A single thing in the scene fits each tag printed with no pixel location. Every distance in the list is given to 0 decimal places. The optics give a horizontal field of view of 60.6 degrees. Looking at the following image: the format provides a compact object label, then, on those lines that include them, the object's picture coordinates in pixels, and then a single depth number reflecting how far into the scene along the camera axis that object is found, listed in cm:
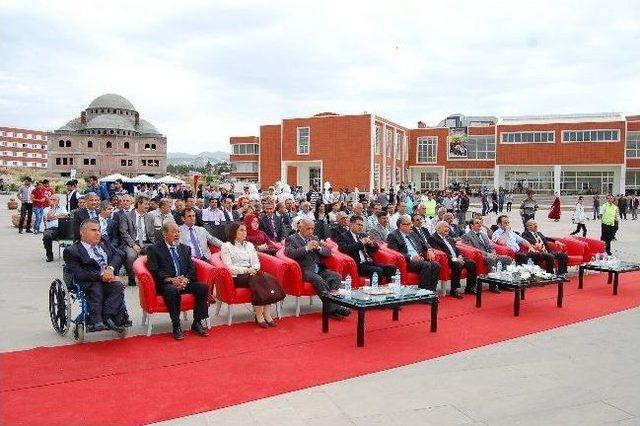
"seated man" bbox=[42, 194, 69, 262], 1092
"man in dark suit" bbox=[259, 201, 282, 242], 1061
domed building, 8244
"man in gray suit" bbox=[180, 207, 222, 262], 749
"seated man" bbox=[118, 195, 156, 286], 885
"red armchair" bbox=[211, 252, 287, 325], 651
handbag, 640
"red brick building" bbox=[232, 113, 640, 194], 4200
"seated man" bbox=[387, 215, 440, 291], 803
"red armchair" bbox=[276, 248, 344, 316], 705
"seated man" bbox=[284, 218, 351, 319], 701
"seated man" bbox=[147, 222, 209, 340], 595
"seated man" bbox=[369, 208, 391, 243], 959
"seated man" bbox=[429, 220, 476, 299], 852
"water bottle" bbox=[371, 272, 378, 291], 646
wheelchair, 560
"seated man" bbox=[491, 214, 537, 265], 977
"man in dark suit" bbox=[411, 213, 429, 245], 873
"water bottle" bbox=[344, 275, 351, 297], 632
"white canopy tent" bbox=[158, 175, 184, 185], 3281
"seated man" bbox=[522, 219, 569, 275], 966
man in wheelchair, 557
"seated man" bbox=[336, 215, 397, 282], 799
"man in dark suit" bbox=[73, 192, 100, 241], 930
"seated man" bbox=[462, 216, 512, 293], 917
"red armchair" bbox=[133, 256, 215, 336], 595
